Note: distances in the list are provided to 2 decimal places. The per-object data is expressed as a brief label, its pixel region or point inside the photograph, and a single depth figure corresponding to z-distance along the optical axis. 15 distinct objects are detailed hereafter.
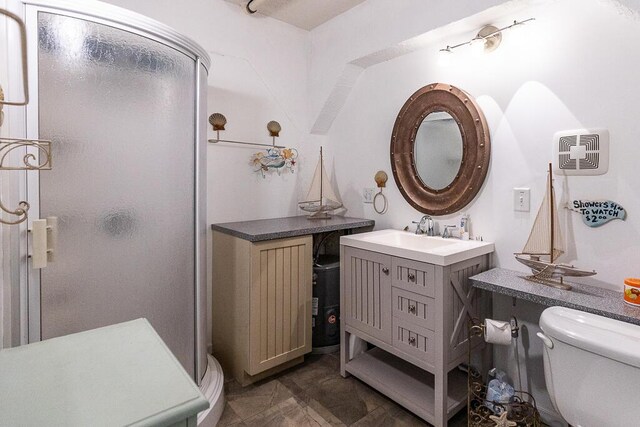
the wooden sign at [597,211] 1.52
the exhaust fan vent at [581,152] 1.54
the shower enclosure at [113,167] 1.18
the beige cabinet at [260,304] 2.03
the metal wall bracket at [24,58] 0.80
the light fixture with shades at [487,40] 1.83
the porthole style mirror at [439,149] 2.00
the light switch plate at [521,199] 1.81
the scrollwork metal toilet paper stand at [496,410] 1.62
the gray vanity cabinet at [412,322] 1.67
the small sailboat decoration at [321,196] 2.69
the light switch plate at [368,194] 2.64
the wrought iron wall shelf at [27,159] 1.09
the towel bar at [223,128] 2.38
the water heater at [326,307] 2.45
